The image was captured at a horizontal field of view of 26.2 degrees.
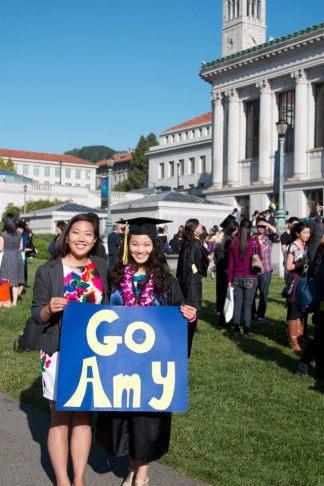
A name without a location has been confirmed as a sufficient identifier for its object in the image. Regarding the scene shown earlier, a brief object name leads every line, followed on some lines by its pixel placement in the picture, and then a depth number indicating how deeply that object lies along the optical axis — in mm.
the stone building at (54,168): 140750
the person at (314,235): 9953
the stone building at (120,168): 147875
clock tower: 61344
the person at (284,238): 17092
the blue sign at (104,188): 43144
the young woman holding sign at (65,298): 4410
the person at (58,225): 12930
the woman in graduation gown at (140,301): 4344
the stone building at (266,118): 48156
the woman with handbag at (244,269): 11406
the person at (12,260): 14641
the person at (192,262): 11562
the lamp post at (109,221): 37006
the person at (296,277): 9815
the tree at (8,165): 100819
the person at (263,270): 13320
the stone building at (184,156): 98188
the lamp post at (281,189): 27672
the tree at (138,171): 114188
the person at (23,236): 17328
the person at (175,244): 26344
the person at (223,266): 12633
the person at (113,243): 18148
